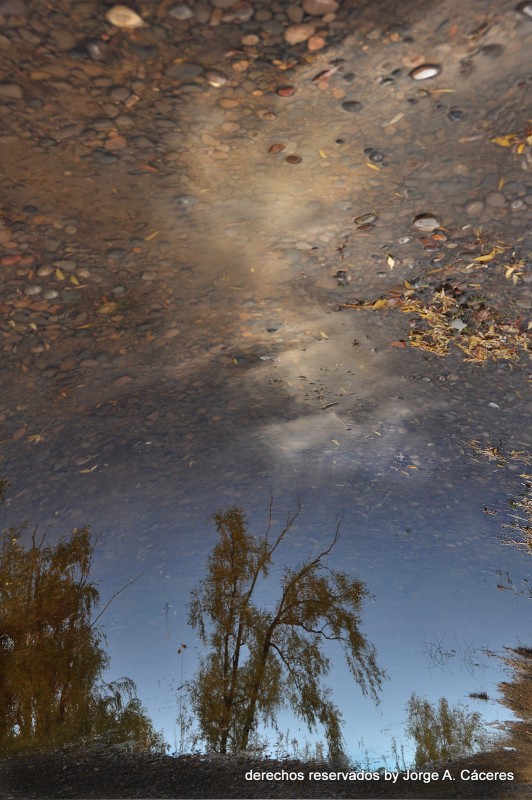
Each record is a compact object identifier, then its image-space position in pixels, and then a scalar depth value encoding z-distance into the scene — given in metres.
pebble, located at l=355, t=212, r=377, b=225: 2.90
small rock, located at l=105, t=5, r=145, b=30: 1.97
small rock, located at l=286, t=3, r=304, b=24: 2.03
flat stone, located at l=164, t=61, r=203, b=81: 2.16
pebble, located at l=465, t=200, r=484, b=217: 2.79
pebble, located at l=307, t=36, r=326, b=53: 2.12
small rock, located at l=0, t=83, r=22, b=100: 2.11
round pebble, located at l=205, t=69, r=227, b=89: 2.20
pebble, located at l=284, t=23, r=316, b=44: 2.08
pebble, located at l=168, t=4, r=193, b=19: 1.99
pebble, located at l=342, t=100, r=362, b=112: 2.37
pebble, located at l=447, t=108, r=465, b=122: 2.40
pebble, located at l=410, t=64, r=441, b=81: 2.22
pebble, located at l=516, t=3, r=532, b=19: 2.03
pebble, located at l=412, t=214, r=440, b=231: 2.89
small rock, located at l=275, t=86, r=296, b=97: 2.28
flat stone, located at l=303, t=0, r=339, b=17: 2.04
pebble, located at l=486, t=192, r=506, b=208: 2.75
